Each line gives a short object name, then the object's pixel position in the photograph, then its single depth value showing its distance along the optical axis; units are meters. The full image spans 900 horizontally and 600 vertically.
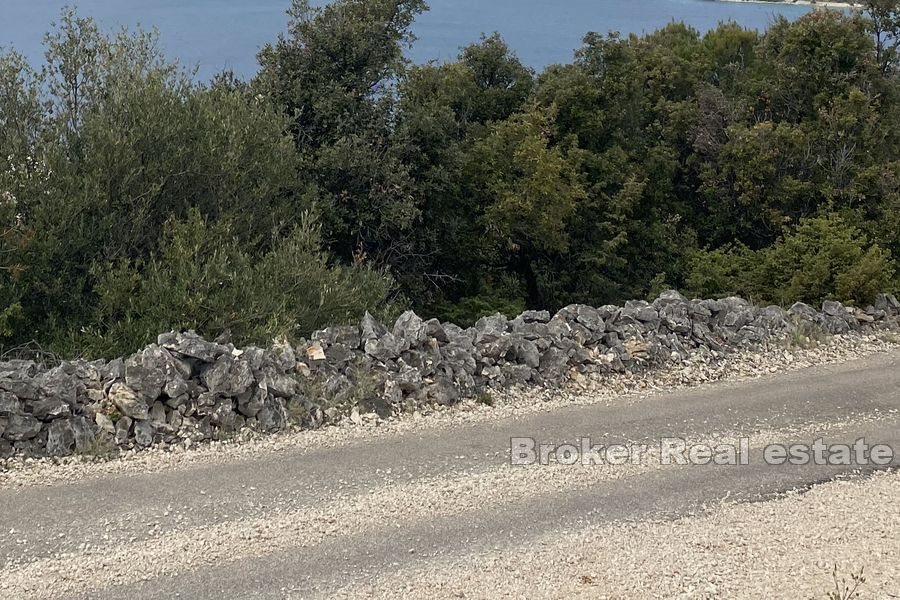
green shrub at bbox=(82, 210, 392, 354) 11.90
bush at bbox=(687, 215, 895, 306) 19.72
